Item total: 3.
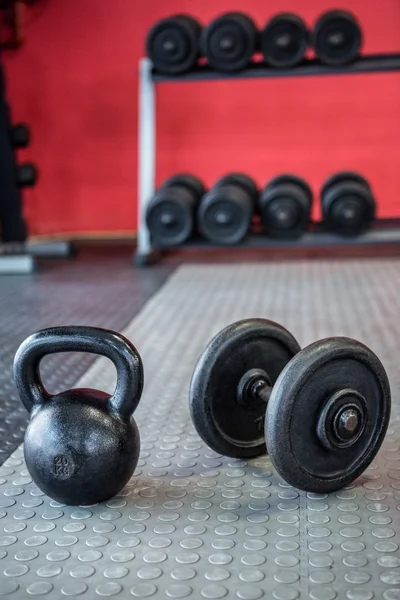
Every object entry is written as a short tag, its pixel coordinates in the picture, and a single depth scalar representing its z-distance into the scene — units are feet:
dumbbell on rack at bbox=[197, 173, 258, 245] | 10.45
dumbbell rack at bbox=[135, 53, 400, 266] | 10.52
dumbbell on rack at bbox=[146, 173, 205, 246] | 10.67
